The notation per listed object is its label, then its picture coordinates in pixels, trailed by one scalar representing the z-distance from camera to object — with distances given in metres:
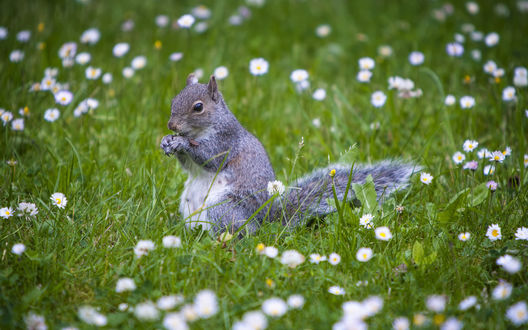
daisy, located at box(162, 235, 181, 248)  4.34
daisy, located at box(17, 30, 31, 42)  8.25
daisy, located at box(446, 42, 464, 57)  7.90
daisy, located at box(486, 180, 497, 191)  5.24
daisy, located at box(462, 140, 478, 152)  5.89
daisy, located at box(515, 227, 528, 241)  4.73
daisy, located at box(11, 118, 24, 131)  6.39
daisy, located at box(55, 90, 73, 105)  6.75
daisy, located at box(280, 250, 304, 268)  4.30
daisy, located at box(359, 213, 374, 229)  4.99
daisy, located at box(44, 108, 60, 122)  6.59
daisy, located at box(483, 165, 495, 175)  5.61
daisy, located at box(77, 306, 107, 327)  3.59
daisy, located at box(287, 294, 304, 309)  3.87
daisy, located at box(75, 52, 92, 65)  7.95
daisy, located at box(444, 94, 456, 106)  7.16
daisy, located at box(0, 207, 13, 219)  4.78
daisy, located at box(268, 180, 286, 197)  5.20
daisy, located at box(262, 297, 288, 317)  3.59
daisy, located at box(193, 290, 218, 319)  3.51
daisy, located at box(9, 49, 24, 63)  7.64
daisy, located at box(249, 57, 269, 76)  7.27
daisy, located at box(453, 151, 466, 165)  6.10
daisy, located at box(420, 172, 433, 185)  5.63
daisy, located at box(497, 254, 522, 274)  3.86
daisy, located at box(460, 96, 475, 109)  6.99
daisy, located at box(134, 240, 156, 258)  4.29
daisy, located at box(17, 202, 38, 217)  4.89
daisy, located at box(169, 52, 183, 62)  7.76
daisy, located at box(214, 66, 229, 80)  7.36
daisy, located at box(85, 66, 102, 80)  7.43
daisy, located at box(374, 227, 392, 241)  4.60
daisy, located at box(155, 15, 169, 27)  9.68
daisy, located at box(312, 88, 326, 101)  7.46
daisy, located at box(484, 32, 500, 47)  8.10
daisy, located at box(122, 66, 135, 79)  8.28
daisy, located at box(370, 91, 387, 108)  7.18
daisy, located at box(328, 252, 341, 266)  4.45
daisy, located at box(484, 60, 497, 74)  7.37
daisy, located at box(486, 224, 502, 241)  4.82
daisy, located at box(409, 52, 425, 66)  8.24
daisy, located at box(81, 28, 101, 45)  8.20
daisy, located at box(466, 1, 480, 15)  9.71
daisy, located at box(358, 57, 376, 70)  7.53
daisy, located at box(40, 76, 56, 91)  7.06
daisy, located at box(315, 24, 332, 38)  10.17
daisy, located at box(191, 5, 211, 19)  10.11
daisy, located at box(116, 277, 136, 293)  3.96
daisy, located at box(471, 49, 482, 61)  9.01
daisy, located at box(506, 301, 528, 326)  3.43
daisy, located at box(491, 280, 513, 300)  3.71
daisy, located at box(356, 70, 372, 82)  7.42
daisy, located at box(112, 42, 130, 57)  8.10
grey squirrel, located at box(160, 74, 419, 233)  5.38
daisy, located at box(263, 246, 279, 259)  4.39
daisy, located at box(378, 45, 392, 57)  9.28
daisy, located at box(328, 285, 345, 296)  4.18
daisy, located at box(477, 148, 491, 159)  5.64
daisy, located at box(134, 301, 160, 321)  3.48
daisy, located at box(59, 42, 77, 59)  7.71
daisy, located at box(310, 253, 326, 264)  4.51
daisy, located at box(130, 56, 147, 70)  8.23
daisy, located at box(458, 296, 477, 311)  3.80
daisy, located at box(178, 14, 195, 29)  7.03
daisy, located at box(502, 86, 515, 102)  7.04
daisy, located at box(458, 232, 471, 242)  4.77
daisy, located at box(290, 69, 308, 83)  7.41
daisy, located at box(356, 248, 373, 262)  4.43
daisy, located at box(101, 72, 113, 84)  7.75
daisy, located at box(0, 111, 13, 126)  6.21
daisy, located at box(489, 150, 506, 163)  5.42
